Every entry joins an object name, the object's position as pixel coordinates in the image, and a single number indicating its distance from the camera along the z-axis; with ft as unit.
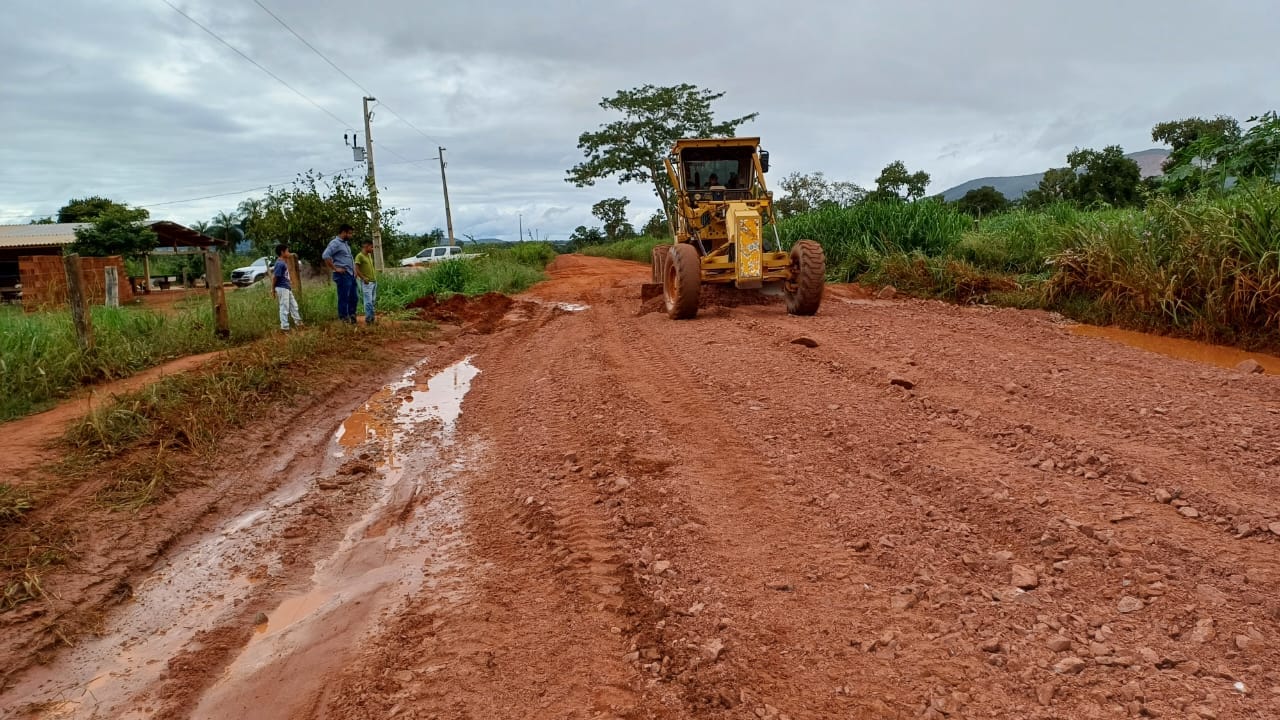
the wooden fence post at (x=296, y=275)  40.04
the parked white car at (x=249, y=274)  95.45
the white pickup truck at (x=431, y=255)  103.31
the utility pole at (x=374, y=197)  72.08
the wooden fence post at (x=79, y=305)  26.48
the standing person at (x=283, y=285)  36.01
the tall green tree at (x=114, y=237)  81.30
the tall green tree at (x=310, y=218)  67.26
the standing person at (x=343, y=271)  37.86
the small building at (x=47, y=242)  84.64
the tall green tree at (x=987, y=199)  129.80
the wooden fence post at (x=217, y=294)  32.83
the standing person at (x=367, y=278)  39.70
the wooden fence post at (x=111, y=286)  45.87
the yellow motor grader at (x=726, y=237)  36.50
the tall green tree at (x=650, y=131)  118.93
